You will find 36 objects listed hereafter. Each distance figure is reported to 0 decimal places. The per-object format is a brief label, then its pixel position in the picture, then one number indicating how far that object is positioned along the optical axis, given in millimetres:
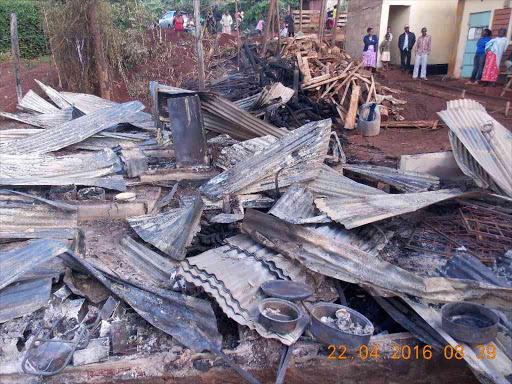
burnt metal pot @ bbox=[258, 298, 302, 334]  2943
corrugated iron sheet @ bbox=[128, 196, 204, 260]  4070
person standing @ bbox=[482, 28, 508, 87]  12359
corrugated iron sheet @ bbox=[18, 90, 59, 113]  8914
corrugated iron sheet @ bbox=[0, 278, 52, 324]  3244
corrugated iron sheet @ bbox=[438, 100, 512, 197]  4906
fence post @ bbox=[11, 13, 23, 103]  9664
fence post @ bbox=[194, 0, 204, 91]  7489
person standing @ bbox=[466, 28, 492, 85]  12852
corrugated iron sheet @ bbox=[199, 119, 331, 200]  4816
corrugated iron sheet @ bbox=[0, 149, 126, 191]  5309
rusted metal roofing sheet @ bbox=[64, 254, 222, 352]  3090
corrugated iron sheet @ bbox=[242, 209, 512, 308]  3242
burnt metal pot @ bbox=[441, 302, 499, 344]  2768
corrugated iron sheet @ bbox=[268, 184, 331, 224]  3932
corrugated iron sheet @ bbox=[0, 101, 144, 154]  6523
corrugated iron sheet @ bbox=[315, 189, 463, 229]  3971
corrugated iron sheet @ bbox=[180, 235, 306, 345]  3143
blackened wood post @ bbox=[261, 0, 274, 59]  12223
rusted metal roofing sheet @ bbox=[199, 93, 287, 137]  5941
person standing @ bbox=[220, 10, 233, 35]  21281
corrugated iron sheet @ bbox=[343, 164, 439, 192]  5074
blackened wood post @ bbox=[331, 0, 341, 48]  13343
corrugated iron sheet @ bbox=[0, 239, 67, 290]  3320
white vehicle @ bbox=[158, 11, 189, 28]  21308
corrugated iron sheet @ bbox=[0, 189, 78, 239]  4238
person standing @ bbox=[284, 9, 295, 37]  18123
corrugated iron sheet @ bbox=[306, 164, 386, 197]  4812
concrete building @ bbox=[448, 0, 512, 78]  12867
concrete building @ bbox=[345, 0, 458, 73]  16500
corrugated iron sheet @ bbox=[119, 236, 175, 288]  3771
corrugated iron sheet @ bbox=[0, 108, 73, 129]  8212
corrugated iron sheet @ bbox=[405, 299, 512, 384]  2625
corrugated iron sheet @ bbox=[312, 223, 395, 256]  3900
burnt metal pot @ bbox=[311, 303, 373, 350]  2869
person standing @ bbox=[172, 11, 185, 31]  18698
